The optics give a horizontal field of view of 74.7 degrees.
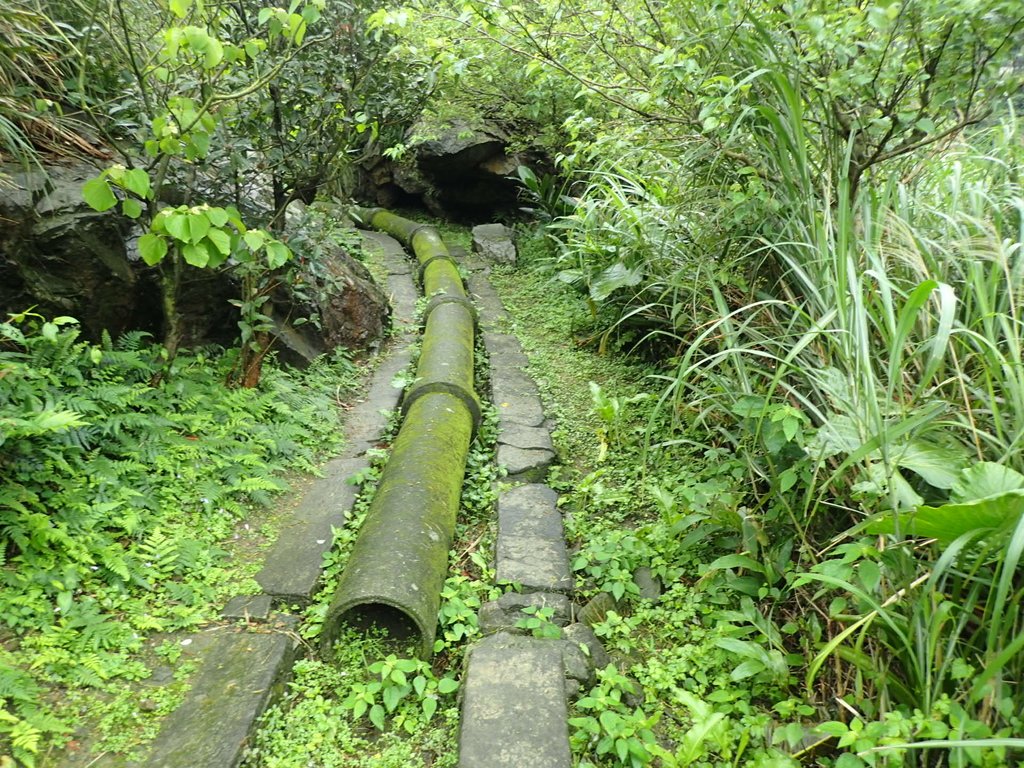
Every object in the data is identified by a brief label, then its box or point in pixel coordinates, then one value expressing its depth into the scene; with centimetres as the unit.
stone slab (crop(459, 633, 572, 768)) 187
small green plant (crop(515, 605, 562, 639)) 239
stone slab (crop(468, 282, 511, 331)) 556
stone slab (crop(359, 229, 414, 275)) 672
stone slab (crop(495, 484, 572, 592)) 267
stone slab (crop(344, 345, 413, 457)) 373
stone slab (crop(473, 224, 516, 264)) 721
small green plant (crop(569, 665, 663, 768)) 189
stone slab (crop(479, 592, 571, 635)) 246
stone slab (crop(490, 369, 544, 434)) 395
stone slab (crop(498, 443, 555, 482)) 341
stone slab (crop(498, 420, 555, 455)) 363
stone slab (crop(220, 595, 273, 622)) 245
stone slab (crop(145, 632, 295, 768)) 189
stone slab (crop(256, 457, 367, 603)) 261
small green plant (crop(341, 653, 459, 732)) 211
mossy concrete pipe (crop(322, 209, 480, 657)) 230
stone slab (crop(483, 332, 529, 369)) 474
